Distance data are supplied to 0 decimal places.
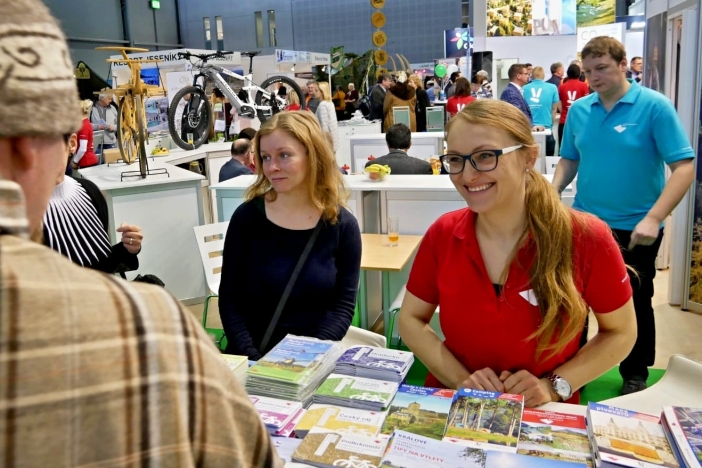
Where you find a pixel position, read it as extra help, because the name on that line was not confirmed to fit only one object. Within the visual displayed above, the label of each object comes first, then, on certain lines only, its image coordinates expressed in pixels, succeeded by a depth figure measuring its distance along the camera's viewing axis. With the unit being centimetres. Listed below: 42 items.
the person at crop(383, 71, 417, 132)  925
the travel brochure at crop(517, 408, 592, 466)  121
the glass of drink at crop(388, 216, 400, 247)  371
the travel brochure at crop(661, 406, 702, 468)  116
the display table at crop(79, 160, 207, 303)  444
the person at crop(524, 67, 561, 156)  787
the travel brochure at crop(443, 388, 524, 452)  124
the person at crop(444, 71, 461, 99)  1080
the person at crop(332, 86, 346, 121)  1344
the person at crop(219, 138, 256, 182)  493
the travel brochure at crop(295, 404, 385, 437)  129
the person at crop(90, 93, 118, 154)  1011
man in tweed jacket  43
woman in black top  220
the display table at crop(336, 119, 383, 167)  948
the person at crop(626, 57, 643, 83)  910
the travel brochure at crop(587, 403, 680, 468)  116
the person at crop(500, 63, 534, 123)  689
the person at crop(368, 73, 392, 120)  1073
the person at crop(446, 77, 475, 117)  812
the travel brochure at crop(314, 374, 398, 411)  139
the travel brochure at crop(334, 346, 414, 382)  151
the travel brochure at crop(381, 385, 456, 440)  131
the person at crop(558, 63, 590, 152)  801
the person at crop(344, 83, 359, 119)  1355
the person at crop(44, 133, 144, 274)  205
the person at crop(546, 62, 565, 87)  888
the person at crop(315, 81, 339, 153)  837
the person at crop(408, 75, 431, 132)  1002
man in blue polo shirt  272
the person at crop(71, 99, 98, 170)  711
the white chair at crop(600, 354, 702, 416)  165
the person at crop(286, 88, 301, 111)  934
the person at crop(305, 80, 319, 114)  914
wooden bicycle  463
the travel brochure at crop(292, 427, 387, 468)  118
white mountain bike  738
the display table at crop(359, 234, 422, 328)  333
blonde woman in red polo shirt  159
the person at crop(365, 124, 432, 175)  470
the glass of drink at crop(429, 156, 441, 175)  519
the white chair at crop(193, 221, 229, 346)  382
